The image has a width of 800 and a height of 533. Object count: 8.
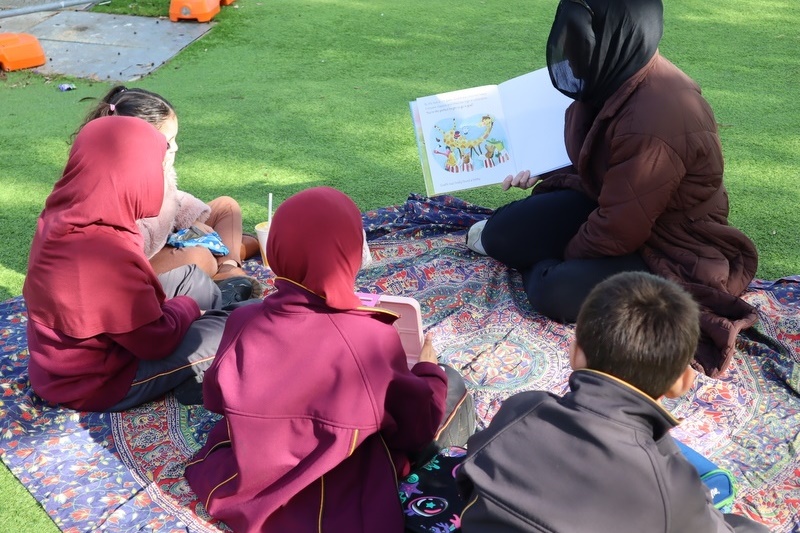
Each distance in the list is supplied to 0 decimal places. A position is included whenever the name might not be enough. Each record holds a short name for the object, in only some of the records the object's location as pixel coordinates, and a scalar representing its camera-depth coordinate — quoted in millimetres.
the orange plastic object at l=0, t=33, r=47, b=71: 6914
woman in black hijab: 3098
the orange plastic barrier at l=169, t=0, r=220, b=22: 7766
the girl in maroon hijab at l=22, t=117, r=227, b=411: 2717
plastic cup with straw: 3910
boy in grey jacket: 1740
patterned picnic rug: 2680
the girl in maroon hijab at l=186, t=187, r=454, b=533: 2199
